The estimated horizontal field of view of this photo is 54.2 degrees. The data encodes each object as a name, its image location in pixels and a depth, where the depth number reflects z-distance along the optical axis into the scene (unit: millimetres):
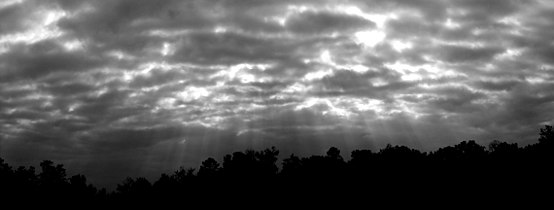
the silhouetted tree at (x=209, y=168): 129500
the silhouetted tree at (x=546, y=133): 104088
